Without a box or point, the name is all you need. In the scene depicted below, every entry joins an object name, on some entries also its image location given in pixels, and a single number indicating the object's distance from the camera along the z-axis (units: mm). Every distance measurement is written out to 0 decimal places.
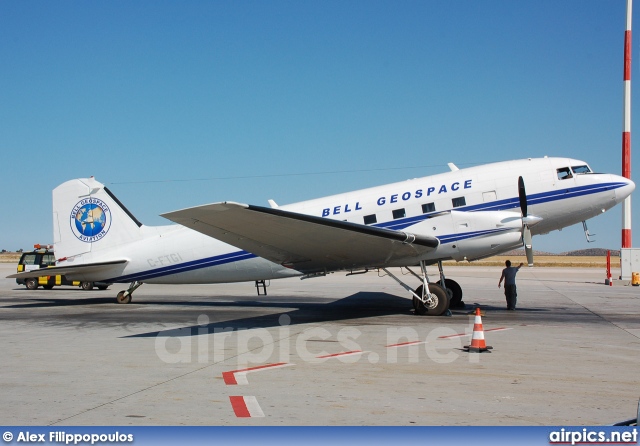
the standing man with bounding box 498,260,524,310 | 19875
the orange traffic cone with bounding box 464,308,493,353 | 11345
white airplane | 15820
